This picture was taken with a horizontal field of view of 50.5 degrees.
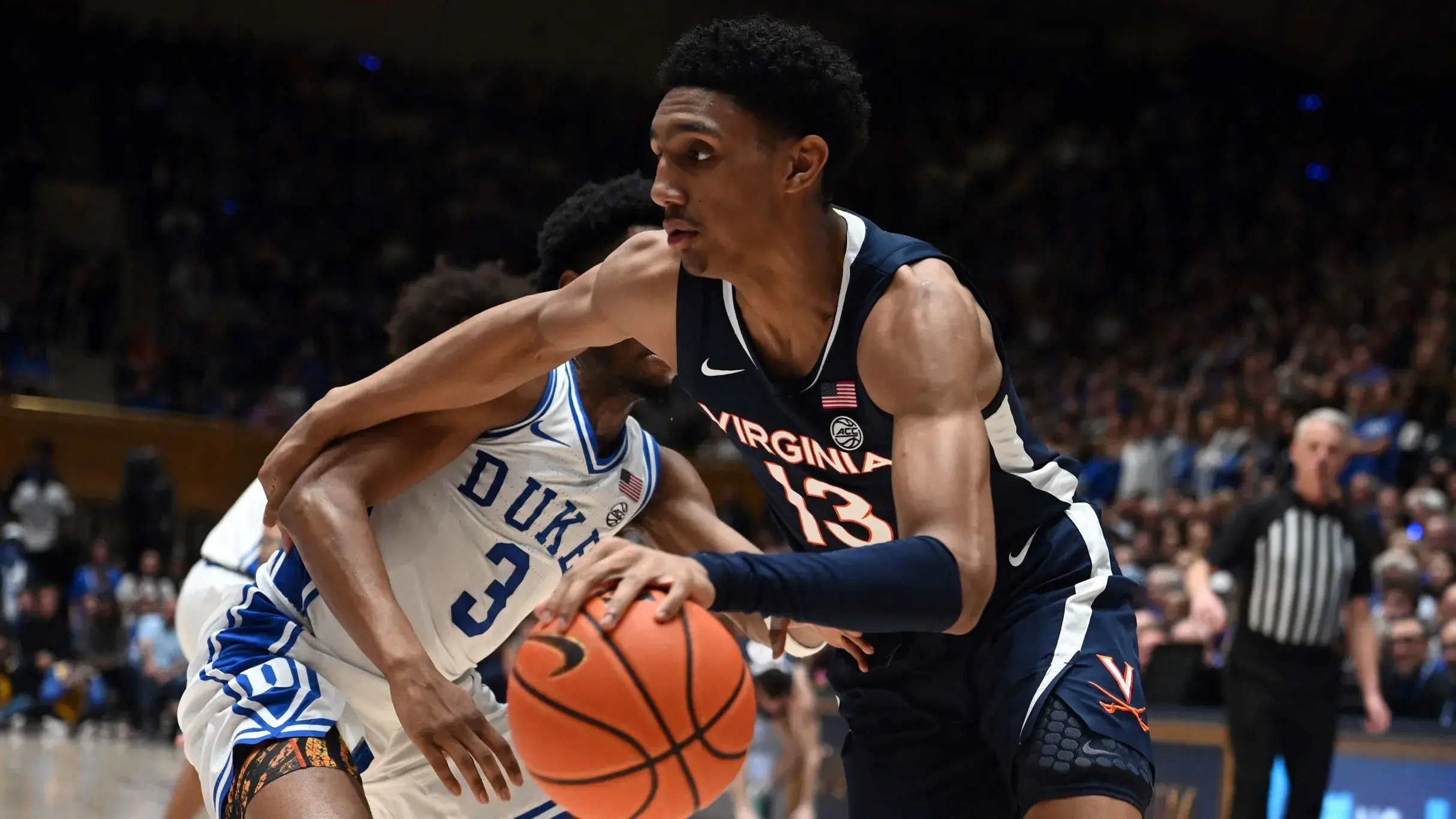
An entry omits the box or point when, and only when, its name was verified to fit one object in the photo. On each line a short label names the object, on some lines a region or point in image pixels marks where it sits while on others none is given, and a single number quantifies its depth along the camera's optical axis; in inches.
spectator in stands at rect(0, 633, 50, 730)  528.1
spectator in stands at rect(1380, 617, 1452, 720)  298.7
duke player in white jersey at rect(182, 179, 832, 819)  111.2
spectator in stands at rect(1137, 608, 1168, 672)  335.9
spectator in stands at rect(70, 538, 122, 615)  570.3
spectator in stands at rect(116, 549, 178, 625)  558.3
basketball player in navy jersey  94.6
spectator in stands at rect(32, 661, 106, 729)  535.5
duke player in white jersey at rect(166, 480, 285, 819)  230.5
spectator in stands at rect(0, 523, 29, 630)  564.7
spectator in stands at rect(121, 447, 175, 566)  601.9
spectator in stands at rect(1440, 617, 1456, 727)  288.7
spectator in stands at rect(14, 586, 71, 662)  538.3
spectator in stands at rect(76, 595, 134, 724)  547.2
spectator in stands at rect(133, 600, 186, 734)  521.3
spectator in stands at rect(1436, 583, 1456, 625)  307.7
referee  253.0
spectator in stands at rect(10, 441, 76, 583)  594.2
